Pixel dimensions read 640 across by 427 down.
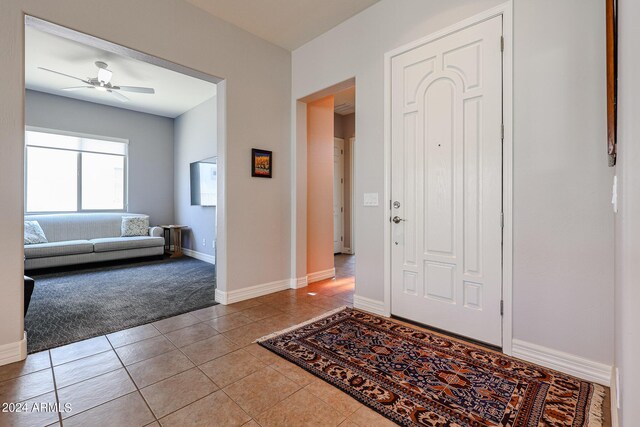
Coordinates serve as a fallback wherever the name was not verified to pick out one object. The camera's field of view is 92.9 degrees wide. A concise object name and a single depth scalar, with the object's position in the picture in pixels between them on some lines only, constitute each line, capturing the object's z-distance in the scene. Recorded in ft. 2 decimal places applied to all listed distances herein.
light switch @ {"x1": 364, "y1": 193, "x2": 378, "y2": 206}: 9.76
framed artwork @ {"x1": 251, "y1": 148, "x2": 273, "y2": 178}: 11.48
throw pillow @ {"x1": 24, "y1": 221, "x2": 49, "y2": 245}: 15.29
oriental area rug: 5.01
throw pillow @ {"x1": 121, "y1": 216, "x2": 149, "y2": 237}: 18.88
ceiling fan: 13.57
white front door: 7.33
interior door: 21.86
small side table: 20.36
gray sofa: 15.07
